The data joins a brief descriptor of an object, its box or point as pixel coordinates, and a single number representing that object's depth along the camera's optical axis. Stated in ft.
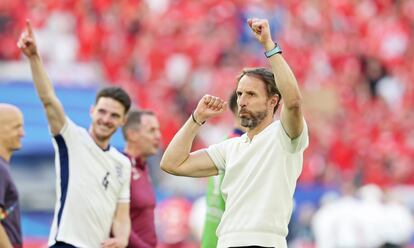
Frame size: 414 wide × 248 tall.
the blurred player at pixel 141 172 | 59.52
